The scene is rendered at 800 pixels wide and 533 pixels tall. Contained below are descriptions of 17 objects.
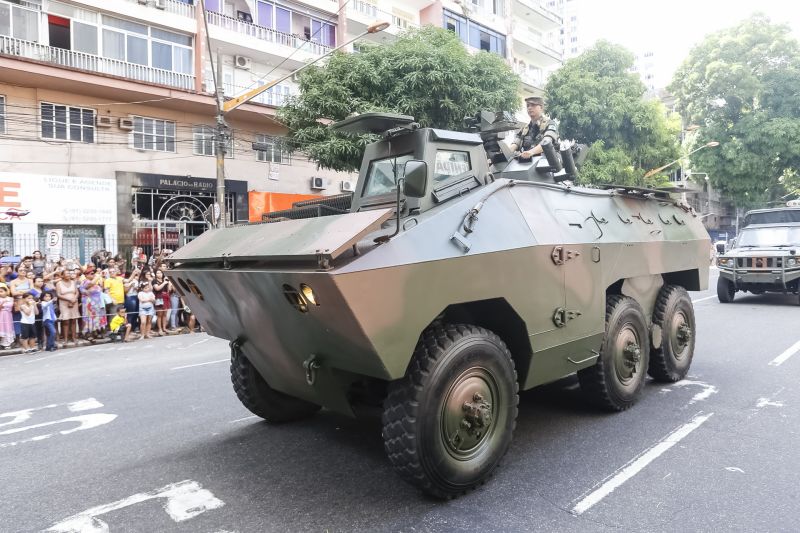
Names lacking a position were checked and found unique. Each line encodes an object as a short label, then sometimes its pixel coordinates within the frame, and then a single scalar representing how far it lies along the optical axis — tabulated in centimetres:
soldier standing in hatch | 602
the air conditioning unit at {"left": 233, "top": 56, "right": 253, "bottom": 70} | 1948
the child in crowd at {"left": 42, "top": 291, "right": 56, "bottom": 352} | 1005
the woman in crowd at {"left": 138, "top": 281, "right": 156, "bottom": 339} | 1112
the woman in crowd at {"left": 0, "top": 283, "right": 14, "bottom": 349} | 979
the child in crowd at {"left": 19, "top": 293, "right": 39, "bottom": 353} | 992
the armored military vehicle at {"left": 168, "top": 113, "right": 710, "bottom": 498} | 324
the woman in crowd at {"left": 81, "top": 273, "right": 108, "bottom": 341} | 1070
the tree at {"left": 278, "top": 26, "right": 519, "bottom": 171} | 1424
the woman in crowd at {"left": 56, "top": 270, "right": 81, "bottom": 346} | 1047
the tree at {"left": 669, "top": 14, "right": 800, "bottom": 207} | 2639
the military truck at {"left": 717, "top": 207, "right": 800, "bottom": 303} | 1262
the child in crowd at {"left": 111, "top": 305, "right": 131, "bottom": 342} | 1075
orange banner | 1934
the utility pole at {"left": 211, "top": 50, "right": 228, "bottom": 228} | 1366
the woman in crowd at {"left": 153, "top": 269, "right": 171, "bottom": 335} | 1148
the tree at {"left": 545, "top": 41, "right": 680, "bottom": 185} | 2138
